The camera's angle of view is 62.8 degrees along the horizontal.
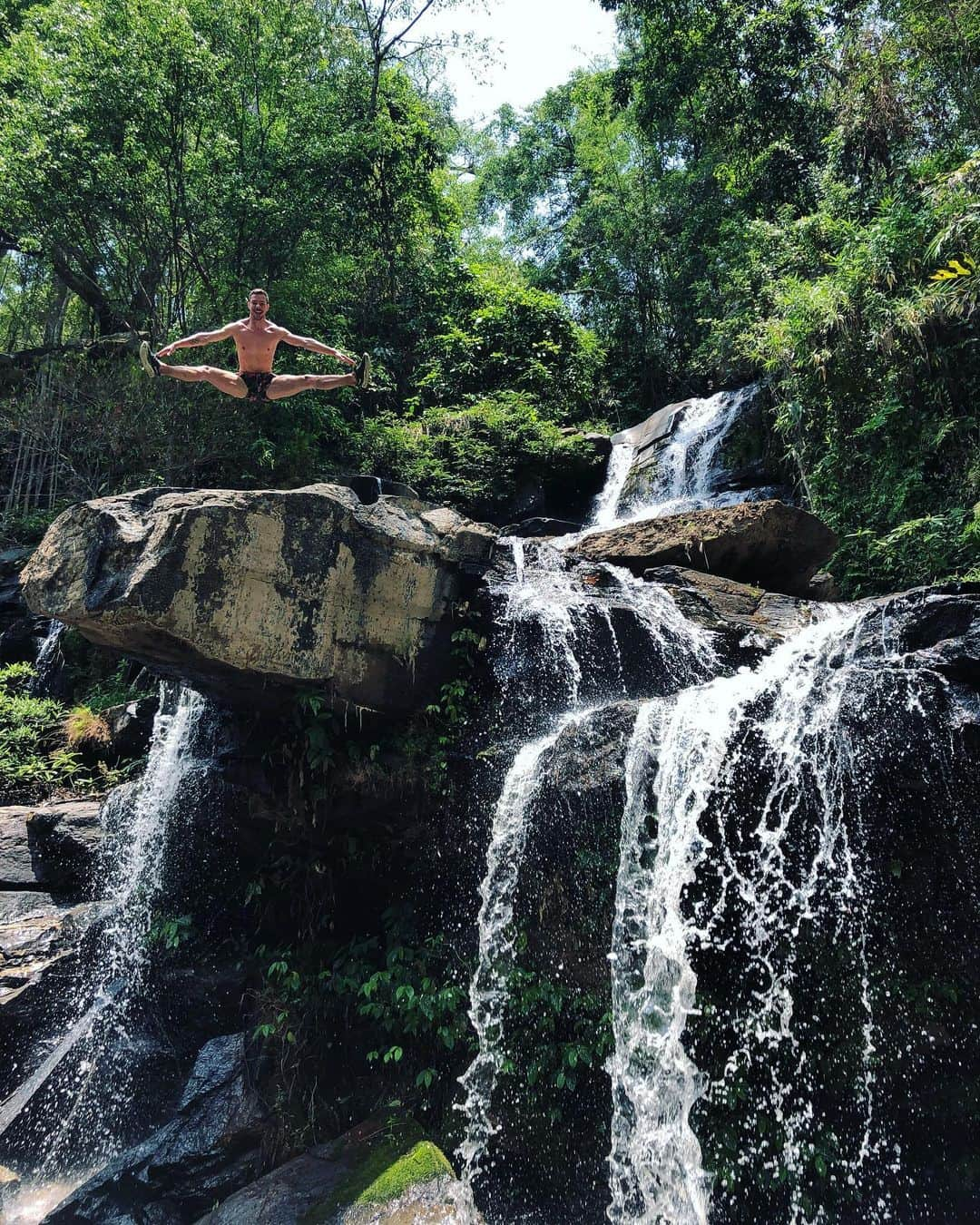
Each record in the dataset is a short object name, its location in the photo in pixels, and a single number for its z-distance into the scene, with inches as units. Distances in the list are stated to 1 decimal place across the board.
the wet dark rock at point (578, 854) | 211.3
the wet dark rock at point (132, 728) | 341.1
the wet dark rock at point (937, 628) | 202.7
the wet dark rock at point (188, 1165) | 195.5
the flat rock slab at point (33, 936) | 248.2
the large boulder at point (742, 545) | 311.1
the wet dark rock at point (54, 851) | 289.1
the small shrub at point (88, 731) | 346.3
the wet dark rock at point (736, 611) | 274.1
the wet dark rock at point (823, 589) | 330.6
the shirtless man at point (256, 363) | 279.4
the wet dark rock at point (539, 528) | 402.6
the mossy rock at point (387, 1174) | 177.3
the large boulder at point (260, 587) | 216.7
